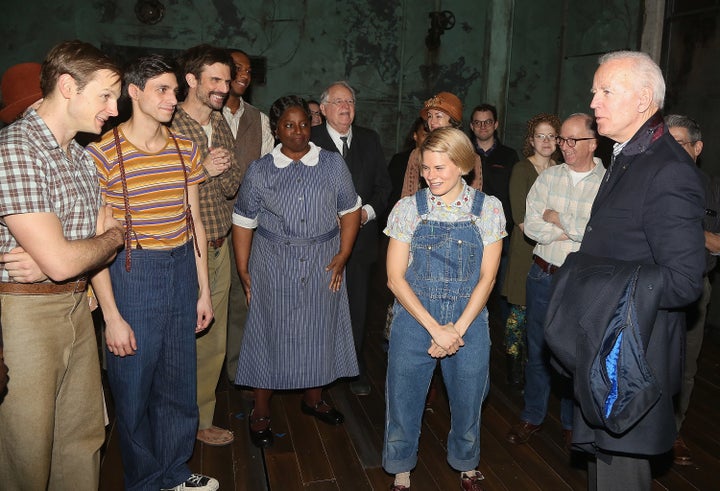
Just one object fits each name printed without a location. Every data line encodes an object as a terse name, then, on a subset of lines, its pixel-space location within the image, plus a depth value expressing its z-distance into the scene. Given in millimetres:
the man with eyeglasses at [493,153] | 5008
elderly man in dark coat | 2062
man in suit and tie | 4098
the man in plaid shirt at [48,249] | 1968
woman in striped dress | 3373
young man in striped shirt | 2543
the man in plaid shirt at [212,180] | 3248
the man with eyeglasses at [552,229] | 3312
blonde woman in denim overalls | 2715
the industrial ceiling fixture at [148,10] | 7879
